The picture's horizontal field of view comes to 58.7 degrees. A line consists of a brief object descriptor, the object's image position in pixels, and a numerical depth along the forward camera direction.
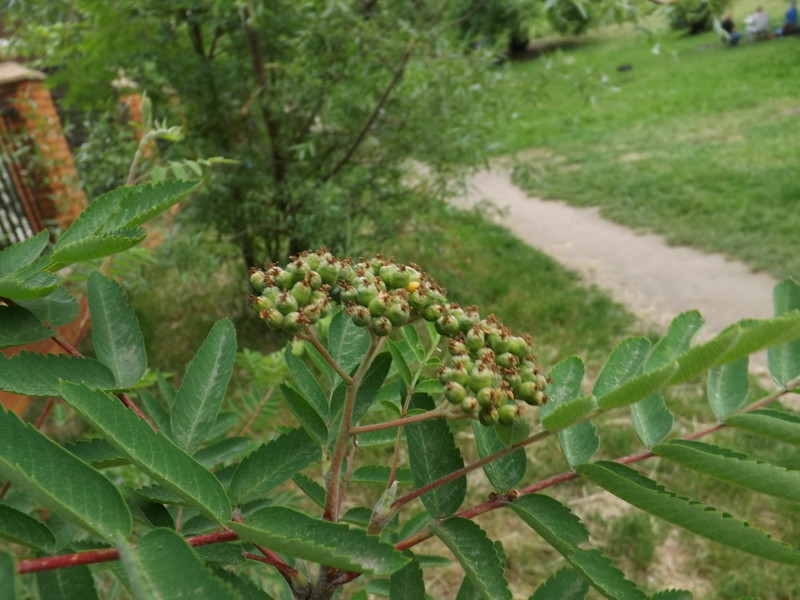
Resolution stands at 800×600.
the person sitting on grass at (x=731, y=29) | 14.88
